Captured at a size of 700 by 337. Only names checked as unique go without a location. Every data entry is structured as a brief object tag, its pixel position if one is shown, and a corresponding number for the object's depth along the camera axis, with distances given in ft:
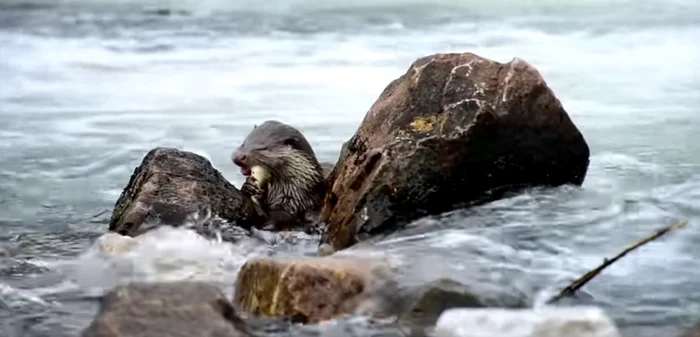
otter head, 33.27
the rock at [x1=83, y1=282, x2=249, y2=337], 18.94
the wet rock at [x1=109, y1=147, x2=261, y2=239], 30.55
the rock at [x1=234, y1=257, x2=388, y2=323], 22.17
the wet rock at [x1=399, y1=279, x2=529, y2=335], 21.52
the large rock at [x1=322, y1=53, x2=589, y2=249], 28.73
